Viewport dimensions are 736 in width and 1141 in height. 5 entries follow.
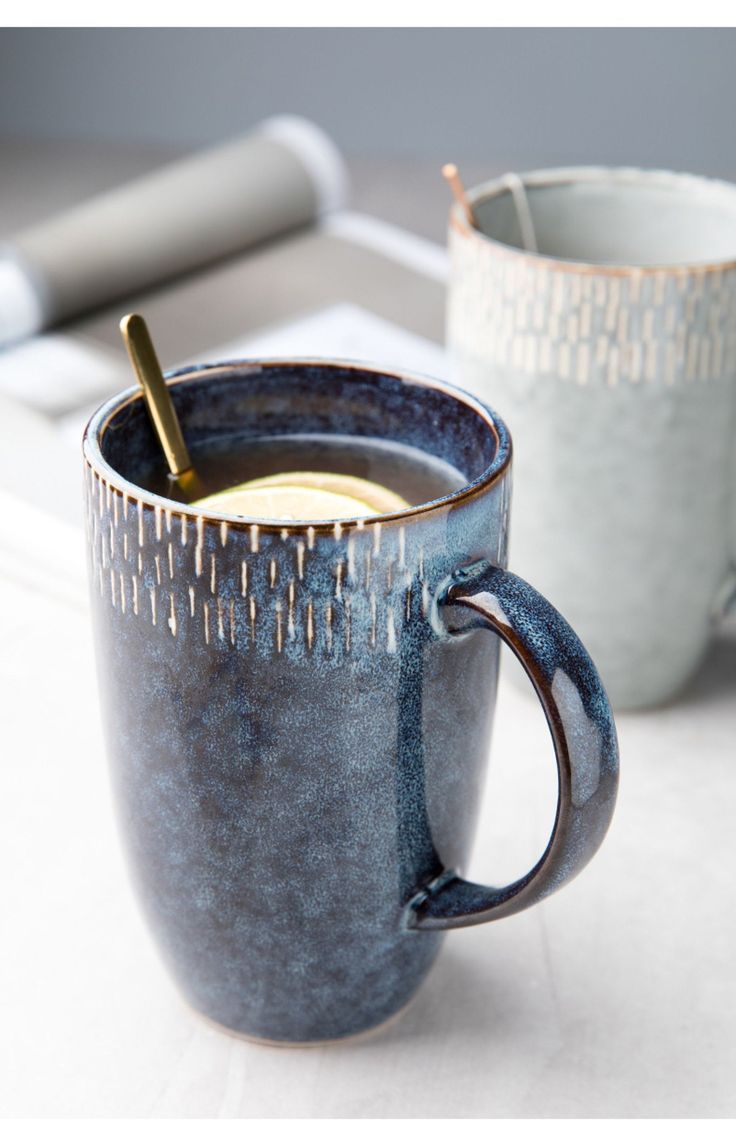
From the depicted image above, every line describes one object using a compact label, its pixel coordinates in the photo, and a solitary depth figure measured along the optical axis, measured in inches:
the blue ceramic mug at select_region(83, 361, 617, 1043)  20.2
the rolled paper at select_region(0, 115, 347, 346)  34.9
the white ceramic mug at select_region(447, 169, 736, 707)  25.2
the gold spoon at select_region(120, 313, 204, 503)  21.6
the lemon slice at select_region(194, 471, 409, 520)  21.5
